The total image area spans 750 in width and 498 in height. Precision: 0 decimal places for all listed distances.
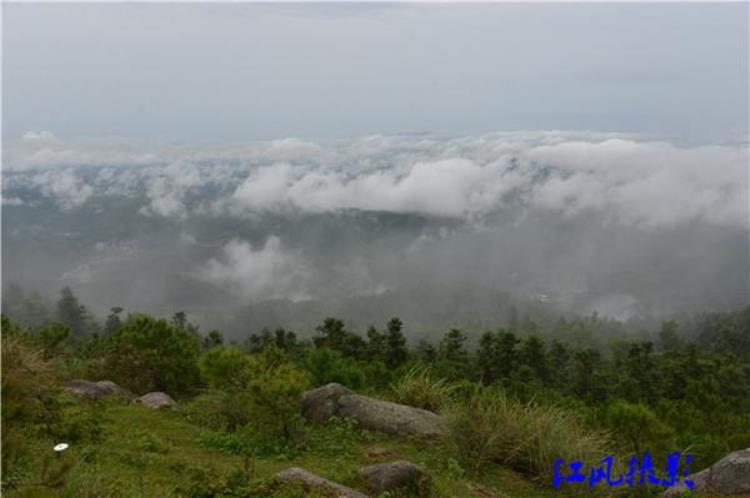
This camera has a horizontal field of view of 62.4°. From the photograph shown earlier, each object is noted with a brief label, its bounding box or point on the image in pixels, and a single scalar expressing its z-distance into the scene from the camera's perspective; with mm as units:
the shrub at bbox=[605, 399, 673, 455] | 11055
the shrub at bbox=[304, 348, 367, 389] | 14125
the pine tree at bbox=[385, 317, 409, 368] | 34188
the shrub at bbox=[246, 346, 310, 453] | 8930
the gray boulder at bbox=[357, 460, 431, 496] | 6852
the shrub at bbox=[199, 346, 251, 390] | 10812
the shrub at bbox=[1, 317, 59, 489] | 4574
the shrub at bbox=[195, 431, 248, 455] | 8609
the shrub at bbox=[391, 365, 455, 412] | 11492
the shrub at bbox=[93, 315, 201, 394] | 14344
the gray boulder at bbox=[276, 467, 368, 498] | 6262
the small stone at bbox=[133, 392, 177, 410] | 11623
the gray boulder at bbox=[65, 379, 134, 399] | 11852
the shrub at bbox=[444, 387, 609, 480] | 8281
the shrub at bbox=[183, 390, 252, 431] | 9773
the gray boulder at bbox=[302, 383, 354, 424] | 10422
